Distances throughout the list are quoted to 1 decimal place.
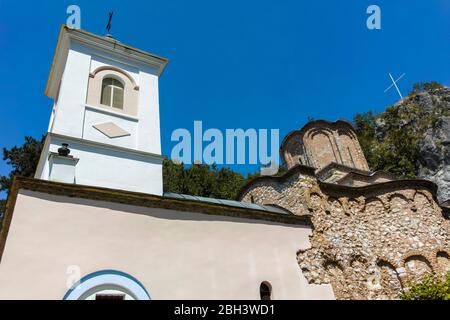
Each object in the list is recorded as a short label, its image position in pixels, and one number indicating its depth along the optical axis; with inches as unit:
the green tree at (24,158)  737.6
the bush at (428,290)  335.3
